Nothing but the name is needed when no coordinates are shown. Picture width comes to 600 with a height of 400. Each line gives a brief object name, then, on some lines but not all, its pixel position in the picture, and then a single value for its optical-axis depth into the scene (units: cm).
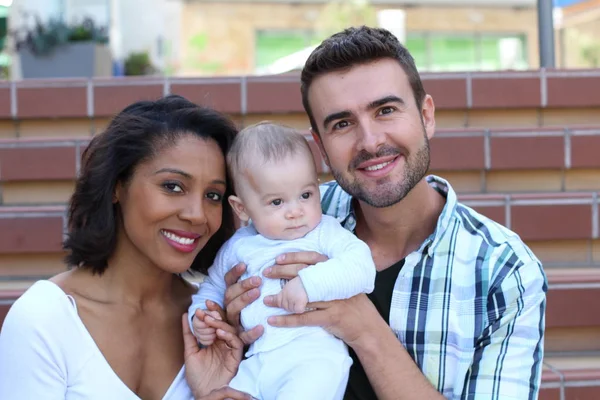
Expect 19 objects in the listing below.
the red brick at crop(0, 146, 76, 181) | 394
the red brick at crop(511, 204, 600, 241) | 362
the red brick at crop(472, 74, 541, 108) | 420
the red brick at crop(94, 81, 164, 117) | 425
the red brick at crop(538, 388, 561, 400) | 283
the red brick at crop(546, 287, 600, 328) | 321
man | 187
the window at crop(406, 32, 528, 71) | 1708
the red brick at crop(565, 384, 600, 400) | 285
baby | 187
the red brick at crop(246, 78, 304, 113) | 416
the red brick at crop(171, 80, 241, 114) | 418
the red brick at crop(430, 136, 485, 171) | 393
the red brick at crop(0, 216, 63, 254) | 360
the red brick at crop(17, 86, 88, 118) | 427
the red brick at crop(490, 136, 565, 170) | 392
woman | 190
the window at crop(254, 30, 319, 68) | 1652
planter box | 599
